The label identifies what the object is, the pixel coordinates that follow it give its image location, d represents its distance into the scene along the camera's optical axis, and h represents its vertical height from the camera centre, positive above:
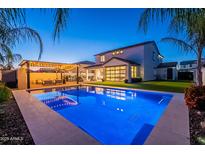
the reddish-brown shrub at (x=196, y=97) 3.83 -0.78
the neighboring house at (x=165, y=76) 8.76 +0.07
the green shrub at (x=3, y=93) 4.43 -0.68
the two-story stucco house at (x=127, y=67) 9.66 +1.00
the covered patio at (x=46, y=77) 8.60 -0.08
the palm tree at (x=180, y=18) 2.02 +1.12
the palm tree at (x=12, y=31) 2.41 +1.21
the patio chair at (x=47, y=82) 10.77 -0.55
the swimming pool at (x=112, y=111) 3.34 -1.64
